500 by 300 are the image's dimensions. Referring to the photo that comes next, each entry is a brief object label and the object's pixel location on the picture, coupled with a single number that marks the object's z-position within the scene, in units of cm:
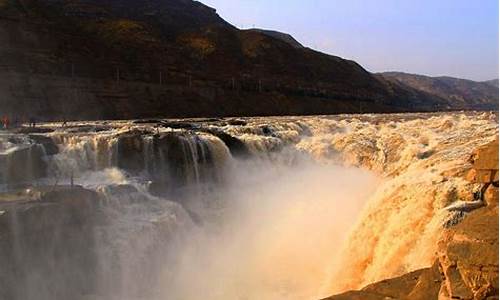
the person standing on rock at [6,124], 2414
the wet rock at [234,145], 2419
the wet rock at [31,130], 2284
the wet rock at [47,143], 1944
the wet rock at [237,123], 3114
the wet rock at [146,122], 3316
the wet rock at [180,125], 2752
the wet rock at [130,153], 2042
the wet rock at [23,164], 1733
